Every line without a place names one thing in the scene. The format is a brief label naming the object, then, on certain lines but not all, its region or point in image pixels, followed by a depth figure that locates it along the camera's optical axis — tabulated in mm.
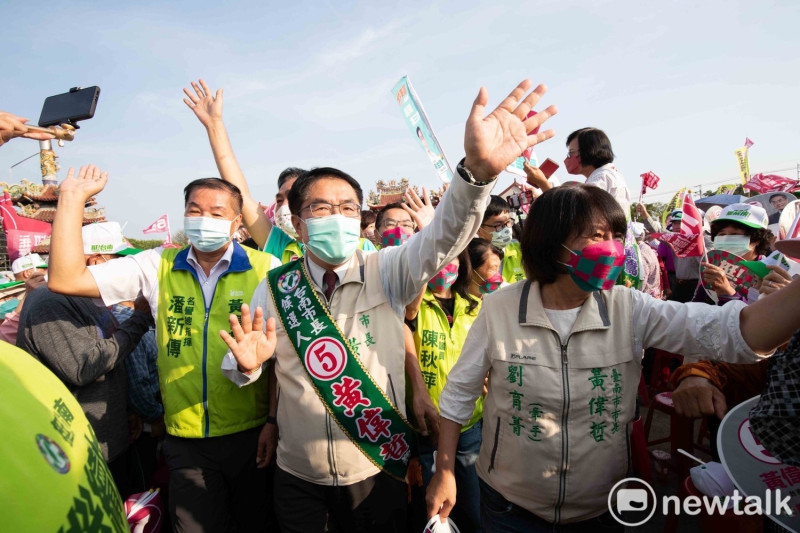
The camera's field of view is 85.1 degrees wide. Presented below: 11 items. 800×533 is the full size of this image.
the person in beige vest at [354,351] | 1925
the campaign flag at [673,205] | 8133
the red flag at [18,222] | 7383
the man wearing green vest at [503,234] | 4047
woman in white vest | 1591
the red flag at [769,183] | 8719
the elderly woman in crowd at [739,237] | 3023
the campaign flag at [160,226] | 12367
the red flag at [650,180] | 9945
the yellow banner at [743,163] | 11944
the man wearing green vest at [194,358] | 2176
